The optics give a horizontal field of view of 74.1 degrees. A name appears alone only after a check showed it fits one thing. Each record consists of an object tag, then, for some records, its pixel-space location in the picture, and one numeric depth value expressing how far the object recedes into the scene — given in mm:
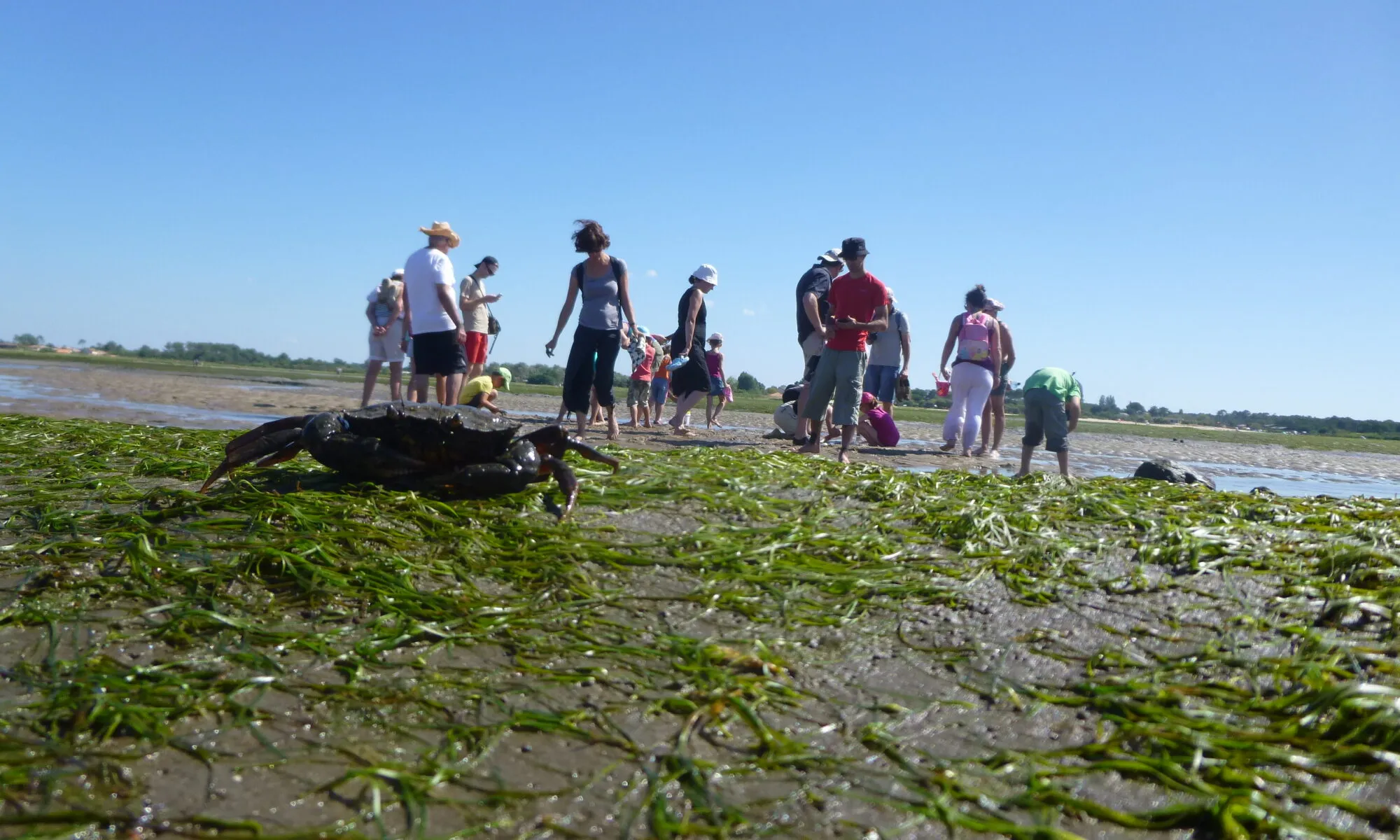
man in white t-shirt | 9422
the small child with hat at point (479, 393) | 11055
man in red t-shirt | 8711
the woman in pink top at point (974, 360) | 11367
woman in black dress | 11543
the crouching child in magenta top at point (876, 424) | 12562
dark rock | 8688
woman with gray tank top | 9594
